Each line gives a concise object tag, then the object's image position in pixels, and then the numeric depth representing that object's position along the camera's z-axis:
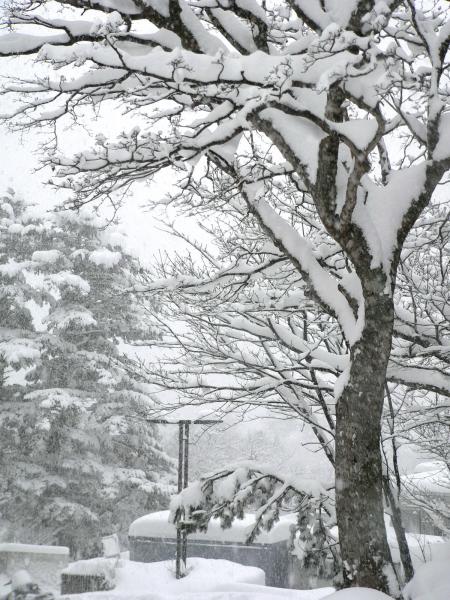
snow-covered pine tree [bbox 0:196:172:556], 16.28
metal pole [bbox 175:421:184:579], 11.35
